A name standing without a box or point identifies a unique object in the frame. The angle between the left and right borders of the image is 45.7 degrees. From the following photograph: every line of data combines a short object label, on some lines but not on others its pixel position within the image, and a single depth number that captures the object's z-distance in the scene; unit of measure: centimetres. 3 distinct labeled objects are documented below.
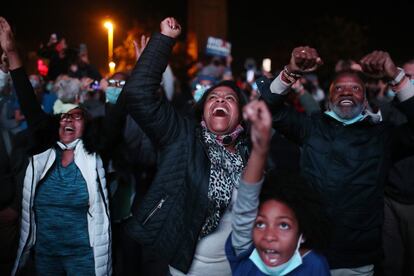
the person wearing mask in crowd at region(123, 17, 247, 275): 267
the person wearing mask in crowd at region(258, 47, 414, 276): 304
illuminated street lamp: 484
